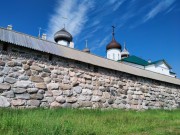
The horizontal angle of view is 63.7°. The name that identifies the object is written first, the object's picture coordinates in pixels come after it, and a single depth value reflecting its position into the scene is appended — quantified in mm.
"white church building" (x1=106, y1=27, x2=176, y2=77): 16471
